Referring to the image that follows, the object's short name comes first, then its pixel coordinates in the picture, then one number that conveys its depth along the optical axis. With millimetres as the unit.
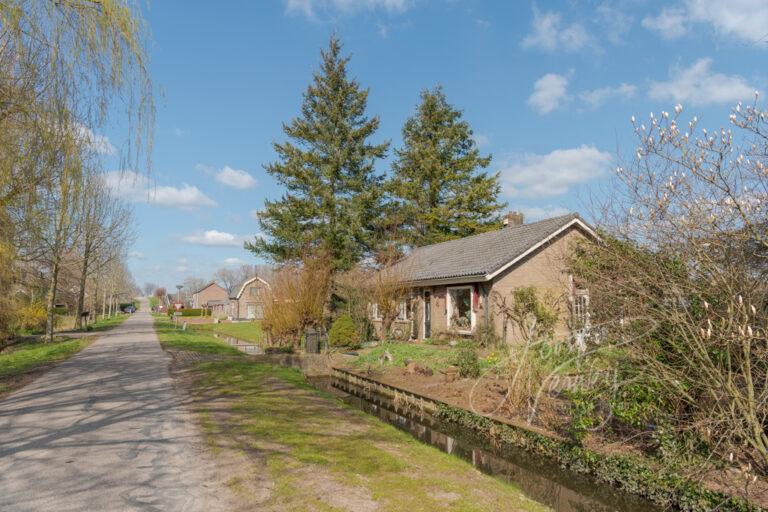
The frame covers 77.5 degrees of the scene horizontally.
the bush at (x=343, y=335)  19844
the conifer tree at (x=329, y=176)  28578
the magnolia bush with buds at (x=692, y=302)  5375
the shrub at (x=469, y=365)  12188
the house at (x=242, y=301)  60375
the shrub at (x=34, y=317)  26300
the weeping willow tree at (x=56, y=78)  5707
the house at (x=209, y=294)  90125
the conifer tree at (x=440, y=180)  36188
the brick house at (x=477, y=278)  17922
